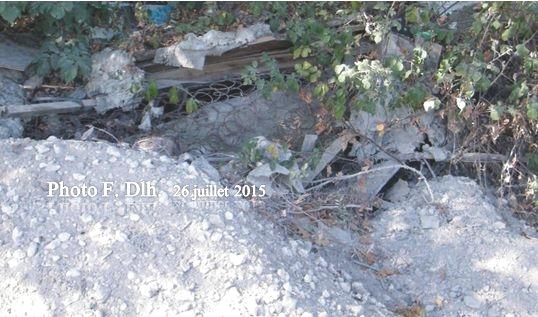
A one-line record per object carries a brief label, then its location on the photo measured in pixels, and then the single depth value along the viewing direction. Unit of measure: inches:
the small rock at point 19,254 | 106.9
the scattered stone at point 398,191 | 143.1
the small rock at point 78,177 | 119.3
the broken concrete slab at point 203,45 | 148.7
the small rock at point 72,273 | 105.4
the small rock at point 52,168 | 120.0
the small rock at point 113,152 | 124.8
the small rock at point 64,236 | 109.8
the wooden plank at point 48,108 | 141.7
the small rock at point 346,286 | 115.0
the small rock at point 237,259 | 108.5
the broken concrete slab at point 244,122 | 153.9
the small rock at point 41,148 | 123.3
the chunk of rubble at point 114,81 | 149.1
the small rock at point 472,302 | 118.6
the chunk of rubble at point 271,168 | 129.6
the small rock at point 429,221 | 132.3
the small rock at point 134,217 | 114.1
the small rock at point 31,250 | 107.3
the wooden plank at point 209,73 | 153.3
